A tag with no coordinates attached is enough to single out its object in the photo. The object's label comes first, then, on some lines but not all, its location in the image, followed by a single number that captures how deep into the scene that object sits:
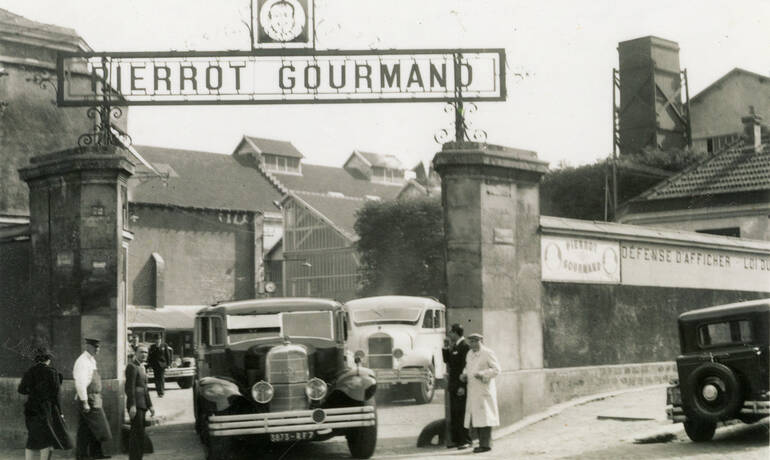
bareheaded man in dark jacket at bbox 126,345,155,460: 13.24
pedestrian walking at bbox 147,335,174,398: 28.26
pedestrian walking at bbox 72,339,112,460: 13.72
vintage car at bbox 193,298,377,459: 12.88
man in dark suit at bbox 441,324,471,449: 13.99
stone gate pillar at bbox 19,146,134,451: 15.05
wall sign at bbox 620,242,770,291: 18.77
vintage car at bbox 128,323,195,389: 35.38
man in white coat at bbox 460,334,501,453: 13.44
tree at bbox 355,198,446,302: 55.69
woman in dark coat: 12.56
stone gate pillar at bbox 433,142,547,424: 15.21
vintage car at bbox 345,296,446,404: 22.14
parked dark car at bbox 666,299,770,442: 12.48
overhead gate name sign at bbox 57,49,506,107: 15.05
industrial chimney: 55.34
